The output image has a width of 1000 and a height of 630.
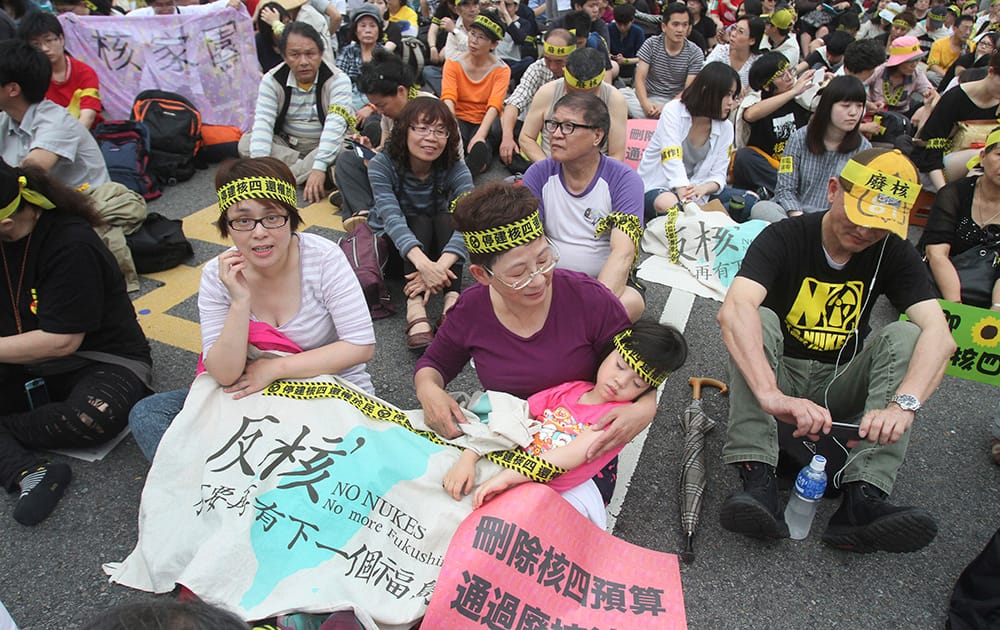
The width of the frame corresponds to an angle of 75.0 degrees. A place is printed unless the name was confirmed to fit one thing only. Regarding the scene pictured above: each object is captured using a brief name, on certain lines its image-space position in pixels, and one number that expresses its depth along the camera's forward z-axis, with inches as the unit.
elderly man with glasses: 144.1
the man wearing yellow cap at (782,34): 312.0
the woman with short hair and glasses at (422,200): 162.9
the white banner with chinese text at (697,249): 195.0
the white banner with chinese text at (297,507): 86.6
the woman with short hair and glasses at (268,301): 103.5
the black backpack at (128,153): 226.2
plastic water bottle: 105.3
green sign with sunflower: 147.0
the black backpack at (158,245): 187.3
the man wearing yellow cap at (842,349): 101.0
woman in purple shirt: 95.7
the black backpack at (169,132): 246.5
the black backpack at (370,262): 171.0
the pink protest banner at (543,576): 84.3
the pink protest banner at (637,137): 265.4
